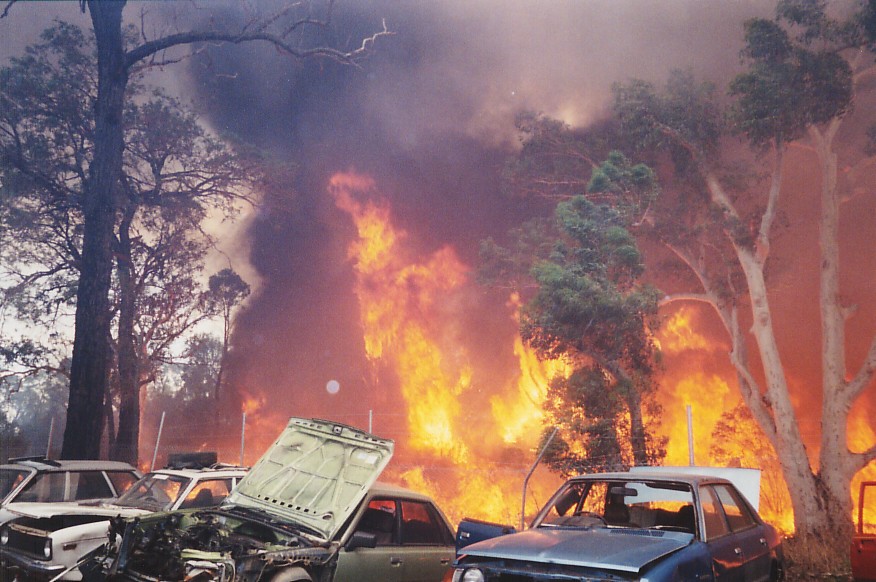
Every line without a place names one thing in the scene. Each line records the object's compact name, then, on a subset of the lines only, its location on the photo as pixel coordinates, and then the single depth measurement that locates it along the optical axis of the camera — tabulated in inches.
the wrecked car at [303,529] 193.3
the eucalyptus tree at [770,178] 597.0
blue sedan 160.7
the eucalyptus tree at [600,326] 596.1
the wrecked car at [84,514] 270.2
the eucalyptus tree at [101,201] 612.0
